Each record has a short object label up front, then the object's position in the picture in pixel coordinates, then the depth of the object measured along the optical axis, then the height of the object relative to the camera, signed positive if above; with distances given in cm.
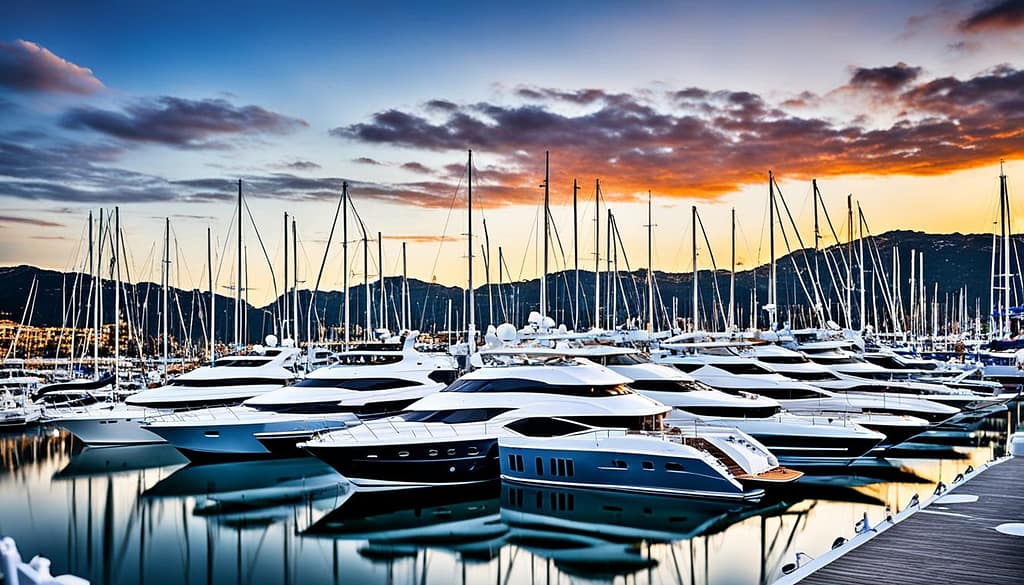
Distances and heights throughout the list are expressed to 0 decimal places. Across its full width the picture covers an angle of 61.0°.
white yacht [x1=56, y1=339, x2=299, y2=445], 3403 -312
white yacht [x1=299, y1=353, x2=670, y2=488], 2350 -301
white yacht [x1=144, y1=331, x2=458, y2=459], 3027 -329
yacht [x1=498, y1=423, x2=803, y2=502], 2144 -384
